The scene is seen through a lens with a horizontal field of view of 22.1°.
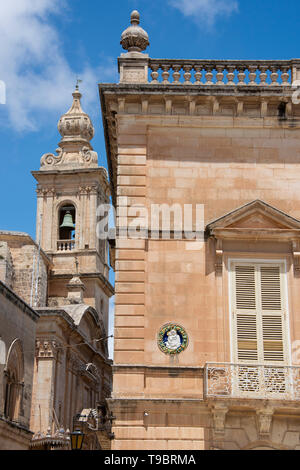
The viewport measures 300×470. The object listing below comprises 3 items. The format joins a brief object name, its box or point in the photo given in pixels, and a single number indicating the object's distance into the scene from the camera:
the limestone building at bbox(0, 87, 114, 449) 22.66
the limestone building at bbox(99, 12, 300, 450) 17.23
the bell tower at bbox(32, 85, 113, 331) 49.62
